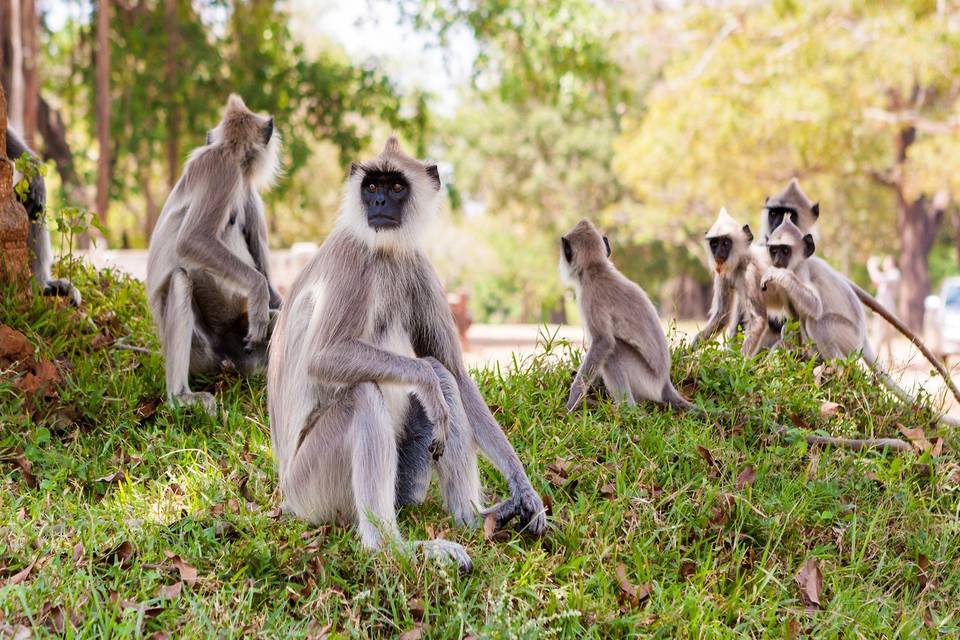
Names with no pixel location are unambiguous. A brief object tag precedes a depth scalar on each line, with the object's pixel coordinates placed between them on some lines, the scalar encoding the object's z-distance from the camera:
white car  18.47
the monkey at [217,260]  5.20
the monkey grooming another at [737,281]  5.86
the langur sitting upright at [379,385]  3.38
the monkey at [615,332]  5.05
